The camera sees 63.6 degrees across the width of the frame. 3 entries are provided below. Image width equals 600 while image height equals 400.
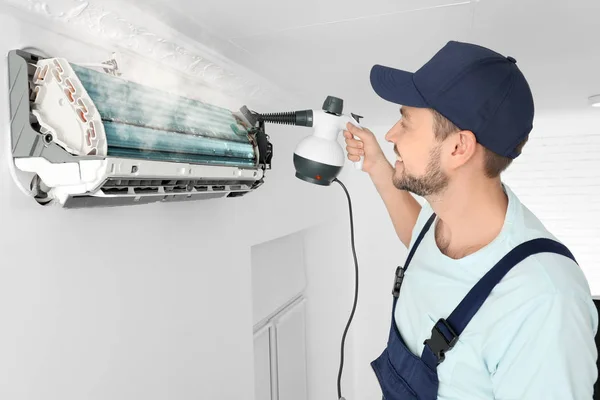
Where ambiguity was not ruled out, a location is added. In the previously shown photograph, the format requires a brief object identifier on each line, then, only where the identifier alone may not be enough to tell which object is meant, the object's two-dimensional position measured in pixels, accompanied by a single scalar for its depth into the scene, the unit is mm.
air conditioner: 831
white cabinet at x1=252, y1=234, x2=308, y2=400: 2484
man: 1008
